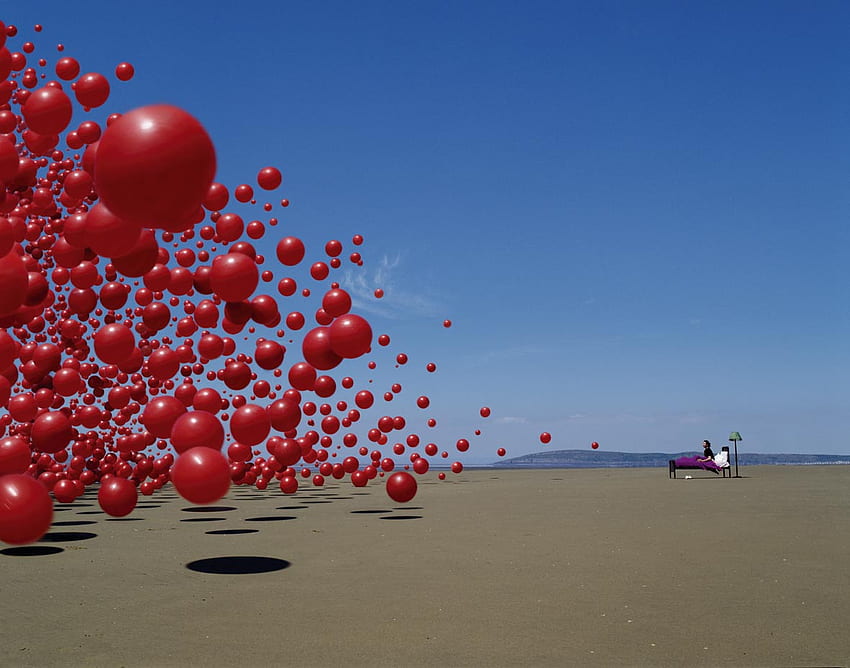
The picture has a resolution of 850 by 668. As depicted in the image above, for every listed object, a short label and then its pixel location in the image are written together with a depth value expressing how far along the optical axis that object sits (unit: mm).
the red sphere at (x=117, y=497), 5812
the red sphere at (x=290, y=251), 7484
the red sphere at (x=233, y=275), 5047
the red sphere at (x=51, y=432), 5473
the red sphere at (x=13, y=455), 4656
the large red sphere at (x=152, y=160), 2908
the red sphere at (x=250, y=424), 6250
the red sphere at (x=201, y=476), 4625
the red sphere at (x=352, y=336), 6051
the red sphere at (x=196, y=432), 5039
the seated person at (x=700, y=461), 28422
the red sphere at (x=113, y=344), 5344
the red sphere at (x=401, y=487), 11000
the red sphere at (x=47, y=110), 5562
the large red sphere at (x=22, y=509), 3635
